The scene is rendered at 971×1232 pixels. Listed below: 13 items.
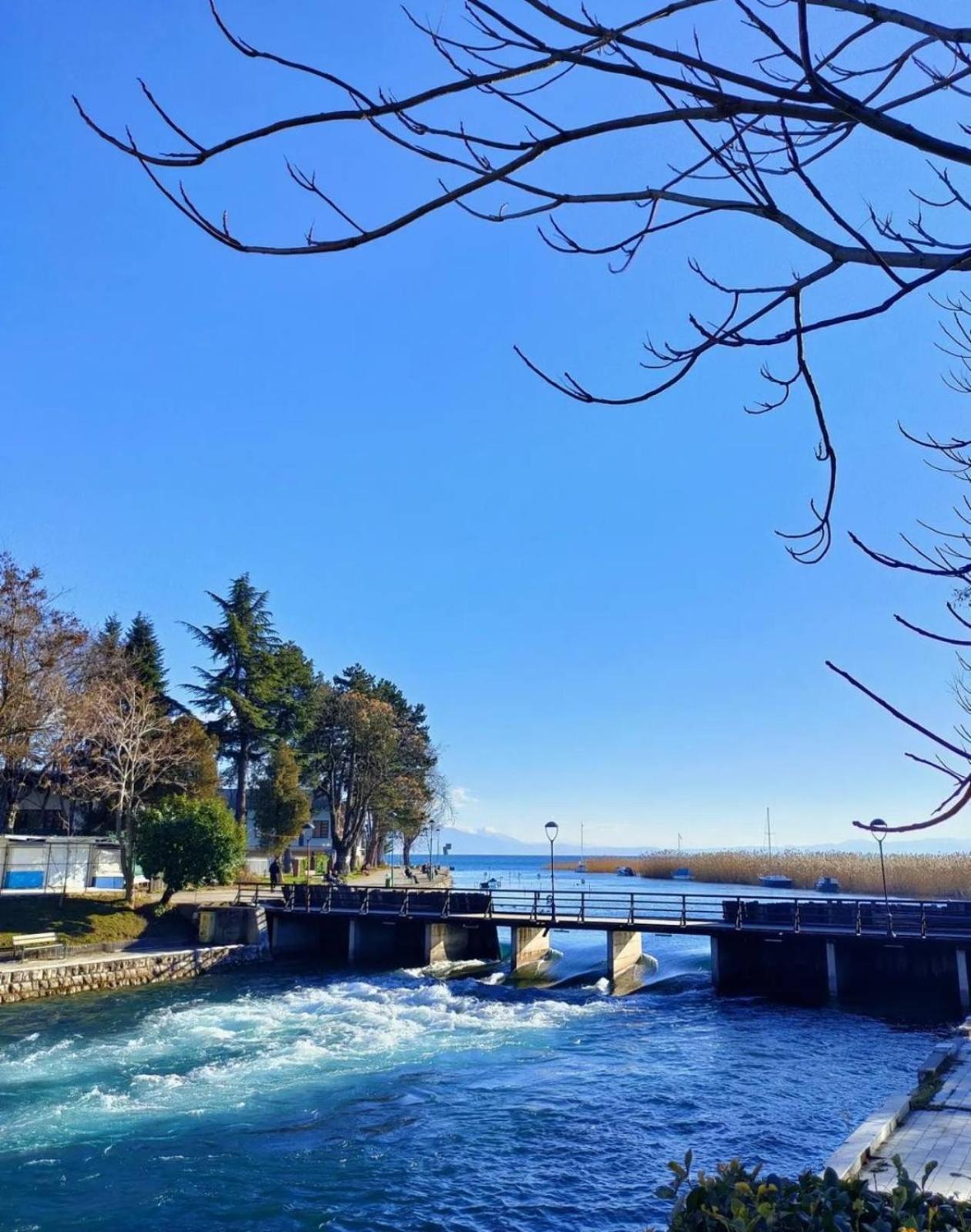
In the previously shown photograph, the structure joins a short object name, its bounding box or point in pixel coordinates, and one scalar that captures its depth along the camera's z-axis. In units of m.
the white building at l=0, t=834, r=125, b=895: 33.19
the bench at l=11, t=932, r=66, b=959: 27.61
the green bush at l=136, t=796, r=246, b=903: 33.72
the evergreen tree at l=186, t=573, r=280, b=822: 50.41
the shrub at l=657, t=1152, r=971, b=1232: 4.55
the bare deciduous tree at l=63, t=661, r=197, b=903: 36.53
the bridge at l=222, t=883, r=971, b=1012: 26.30
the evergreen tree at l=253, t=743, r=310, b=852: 49.50
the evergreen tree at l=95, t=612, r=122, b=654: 45.69
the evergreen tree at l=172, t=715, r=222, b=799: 42.59
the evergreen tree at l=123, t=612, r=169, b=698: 48.00
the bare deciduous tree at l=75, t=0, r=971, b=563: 2.06
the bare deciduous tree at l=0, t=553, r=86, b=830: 33.00
